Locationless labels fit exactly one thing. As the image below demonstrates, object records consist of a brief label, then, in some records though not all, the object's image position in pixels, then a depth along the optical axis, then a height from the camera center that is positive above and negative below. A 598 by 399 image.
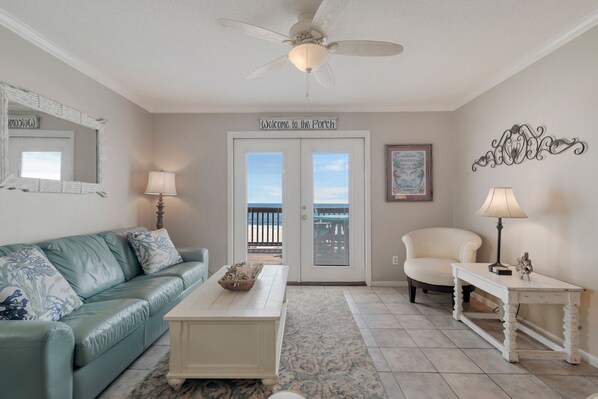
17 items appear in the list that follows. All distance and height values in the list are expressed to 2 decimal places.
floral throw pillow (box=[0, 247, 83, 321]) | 1.44 -0.50
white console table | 1.94 -0.70
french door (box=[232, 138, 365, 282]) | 3.88 -0.04
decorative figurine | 2.13 -0.50
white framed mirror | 1.97 +0.45
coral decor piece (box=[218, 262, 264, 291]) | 2.04 -0.58
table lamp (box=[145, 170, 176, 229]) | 3.44 +0.18
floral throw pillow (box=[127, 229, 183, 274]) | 2.68 -0.49
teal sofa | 1.24 -0.70
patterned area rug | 1.67 -1.15
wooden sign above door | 3.82 +1.07
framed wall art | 3.79 +0.40
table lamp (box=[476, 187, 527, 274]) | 2.33 -0.05
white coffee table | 1.67 -0.87
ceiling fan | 1.70 +0.99
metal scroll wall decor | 2.14 +0.49
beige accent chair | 2.88 -0.62
